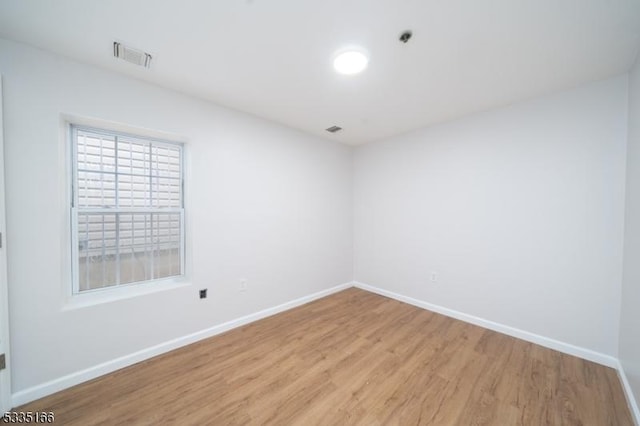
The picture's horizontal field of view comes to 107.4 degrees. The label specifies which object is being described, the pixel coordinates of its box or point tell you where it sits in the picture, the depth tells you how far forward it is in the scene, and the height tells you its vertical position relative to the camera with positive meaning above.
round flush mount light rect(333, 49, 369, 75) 1.76 +1.14
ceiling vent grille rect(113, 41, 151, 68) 1.70 +1.14
